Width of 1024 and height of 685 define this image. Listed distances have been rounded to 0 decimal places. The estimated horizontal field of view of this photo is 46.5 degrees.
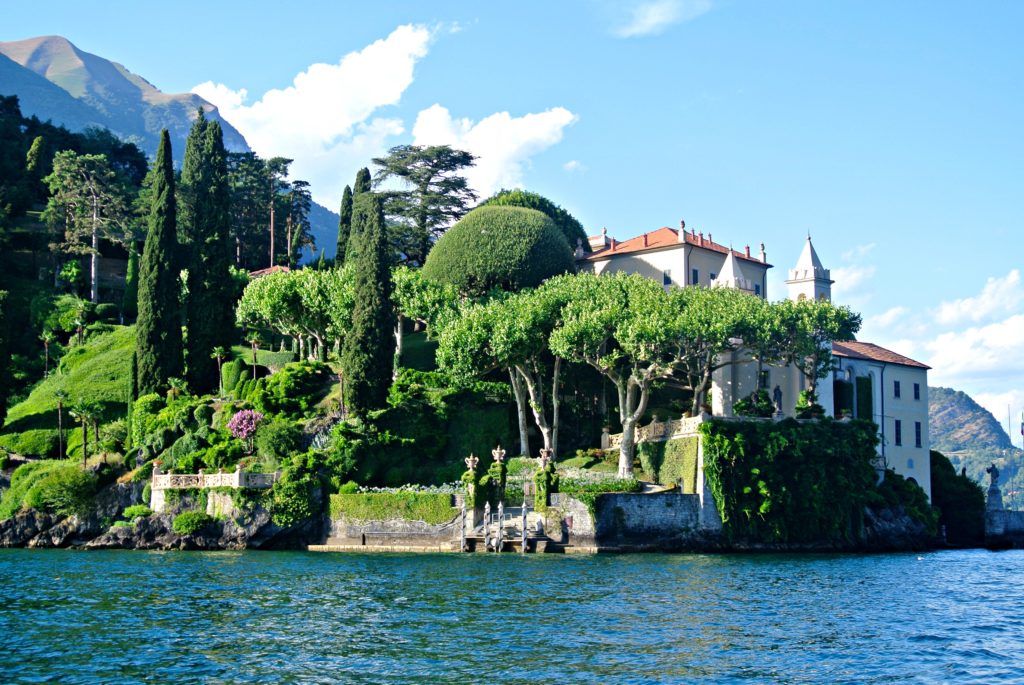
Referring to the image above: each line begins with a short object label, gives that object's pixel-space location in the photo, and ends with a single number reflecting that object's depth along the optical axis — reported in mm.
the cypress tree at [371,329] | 62781
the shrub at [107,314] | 87062
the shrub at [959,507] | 76688
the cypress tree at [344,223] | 89938
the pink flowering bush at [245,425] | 62406
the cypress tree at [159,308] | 70000
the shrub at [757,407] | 61656
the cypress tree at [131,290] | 88500
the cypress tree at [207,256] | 73625
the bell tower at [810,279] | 77250
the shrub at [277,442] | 60531
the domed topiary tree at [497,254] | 73375
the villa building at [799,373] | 69688
